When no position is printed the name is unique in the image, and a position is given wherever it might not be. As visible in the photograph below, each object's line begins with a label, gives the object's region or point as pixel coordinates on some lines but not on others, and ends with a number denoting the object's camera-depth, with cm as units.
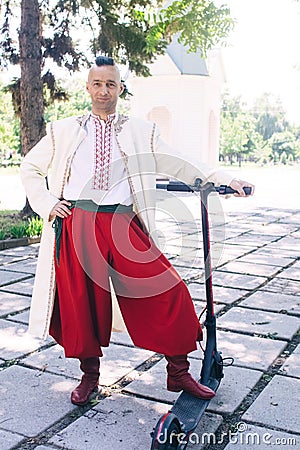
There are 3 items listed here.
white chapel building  2053
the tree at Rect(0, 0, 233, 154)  820
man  275
